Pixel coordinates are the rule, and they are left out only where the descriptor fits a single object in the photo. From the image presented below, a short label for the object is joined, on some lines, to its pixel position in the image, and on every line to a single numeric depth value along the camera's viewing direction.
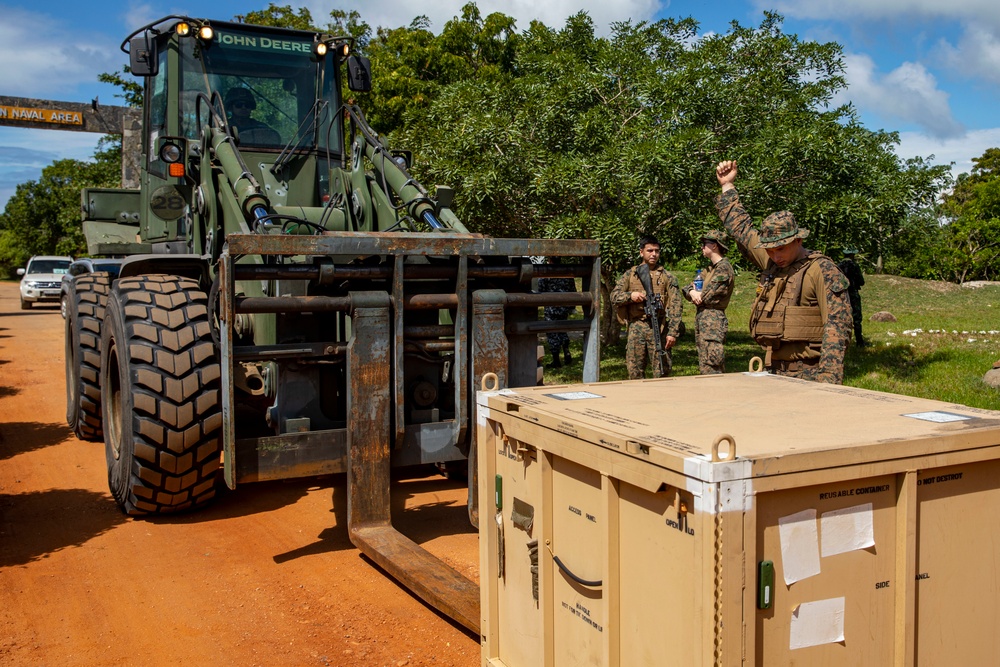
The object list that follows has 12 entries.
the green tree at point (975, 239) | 33.88
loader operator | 7.35
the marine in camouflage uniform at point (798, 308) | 5.37
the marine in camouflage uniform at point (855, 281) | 14.53
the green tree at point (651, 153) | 10.29
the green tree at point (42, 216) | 44.65
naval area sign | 15.00
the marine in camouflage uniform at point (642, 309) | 9.23
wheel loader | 5.15
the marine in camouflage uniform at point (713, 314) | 8.59
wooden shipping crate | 2.43
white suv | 26.72
